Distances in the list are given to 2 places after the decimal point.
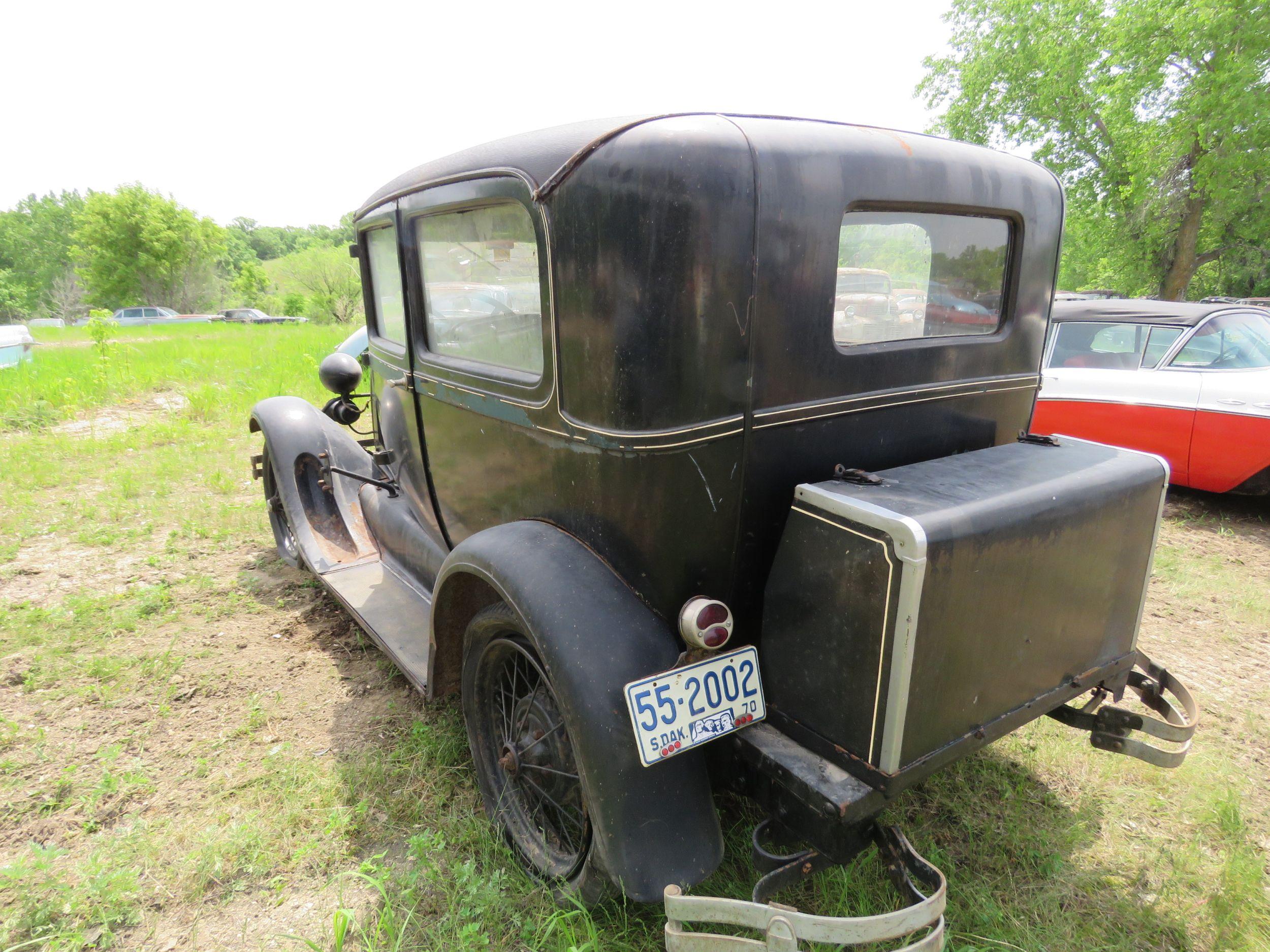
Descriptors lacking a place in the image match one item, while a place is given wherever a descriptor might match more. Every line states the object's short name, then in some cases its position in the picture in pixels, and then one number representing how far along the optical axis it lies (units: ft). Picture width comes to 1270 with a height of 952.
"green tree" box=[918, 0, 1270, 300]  41.52
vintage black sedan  5.21
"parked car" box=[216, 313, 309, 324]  125.18
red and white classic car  16.11
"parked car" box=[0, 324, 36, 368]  37.60
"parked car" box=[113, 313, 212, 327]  122.11
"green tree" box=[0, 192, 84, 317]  178.09
